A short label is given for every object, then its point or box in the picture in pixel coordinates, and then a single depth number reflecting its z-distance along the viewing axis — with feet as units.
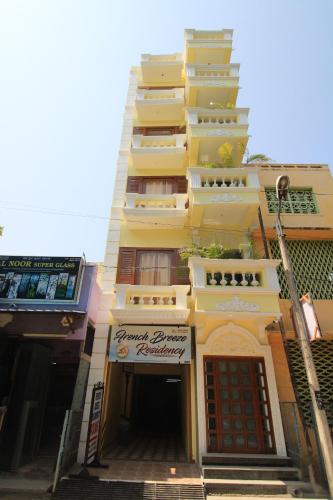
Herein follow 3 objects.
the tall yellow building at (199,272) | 26.18
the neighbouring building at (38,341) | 24.70
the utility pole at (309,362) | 17.87
